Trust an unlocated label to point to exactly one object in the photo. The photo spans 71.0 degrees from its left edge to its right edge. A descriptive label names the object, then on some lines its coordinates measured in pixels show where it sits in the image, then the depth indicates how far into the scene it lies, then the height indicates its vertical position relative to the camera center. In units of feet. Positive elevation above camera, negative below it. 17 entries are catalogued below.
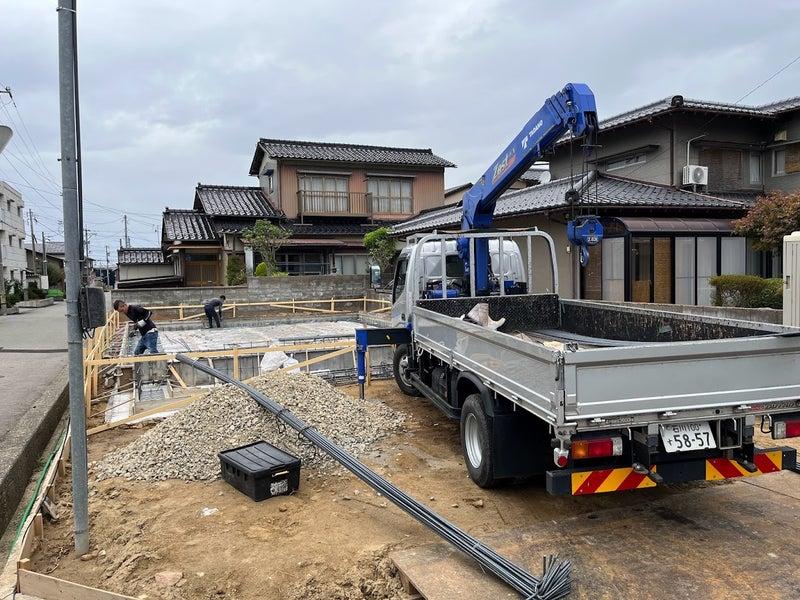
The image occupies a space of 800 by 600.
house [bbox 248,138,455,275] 89.25 +13.82
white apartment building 125.39 +11.33
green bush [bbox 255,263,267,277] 76.53 +0.76
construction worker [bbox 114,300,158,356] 39.63 -3.42
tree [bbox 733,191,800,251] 41.55 +3.38
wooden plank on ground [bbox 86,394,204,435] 25.11 -6.38
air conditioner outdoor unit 53.72 +8.79
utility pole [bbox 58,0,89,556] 13.73 +1.05
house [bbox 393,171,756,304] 46.37 +1.93
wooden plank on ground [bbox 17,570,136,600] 11.97 -6.74
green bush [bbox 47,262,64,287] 176.65 +1.25
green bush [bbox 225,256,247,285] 78.89 +0.57
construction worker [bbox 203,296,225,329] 61.93 -3.58
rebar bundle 11.00 -6.06
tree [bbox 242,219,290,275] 74.18 +4.94
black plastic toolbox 16.72 -5.97
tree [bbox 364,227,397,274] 74.49 +3.71
